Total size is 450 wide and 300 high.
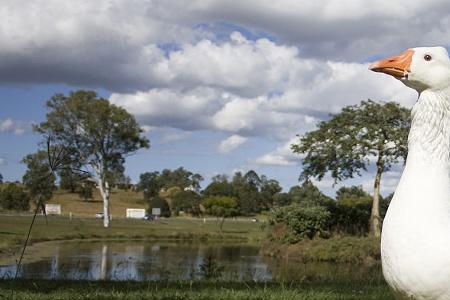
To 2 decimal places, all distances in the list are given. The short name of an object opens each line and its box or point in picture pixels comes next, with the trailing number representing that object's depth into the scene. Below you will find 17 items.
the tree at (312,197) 33.37
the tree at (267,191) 82.44
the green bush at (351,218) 33.09
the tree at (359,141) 30.30
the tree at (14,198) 56.97
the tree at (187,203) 78.81
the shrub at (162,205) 75.69
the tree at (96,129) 45.31
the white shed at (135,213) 71.00
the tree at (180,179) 102.81
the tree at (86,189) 57.85
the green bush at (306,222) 30.98
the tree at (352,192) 61.76
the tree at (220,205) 66.44
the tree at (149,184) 94.54
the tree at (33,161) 42.61
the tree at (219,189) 80.69
